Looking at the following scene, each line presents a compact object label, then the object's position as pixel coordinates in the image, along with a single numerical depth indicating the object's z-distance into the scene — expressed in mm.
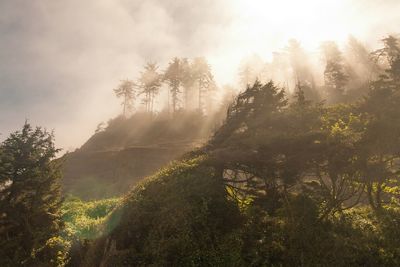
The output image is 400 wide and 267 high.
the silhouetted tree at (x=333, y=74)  66000
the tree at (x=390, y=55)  22672
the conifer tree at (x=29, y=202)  15367
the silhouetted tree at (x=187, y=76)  77438
